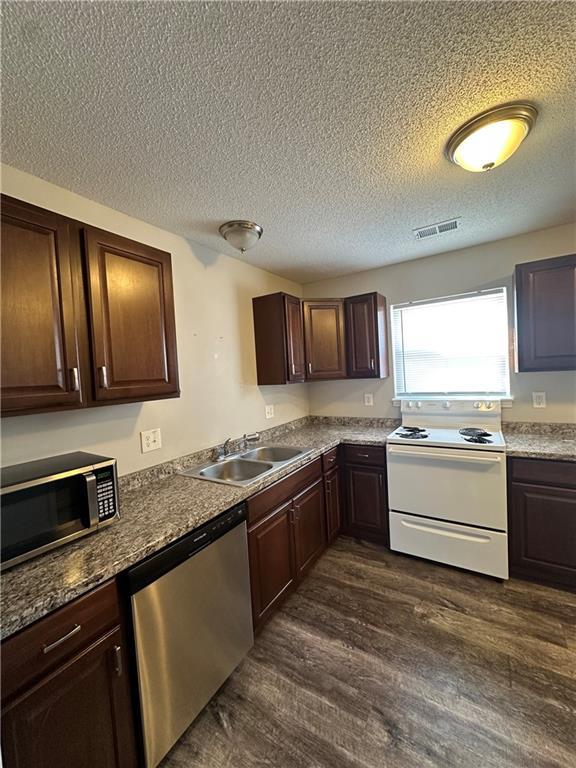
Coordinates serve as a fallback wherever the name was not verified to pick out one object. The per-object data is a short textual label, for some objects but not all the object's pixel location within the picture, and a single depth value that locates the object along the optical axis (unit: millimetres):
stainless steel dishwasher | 1147
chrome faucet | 2537
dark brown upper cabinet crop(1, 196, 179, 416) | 1137
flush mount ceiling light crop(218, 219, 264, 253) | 2006
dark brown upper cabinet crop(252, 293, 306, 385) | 2680
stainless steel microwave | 1029
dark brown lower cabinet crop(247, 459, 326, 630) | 1728
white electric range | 2115
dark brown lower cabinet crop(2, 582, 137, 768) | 836
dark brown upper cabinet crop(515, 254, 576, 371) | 2088
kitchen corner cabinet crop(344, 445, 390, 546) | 2584
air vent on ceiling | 2209
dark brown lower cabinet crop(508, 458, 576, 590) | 1967
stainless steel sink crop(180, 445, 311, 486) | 1998
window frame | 2600
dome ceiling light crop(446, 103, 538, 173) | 1233
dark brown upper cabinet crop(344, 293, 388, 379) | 2881
